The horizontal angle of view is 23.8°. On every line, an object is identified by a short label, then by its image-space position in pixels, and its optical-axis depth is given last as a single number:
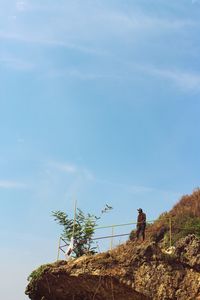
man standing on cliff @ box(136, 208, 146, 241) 21.22
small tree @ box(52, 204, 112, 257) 23.69
